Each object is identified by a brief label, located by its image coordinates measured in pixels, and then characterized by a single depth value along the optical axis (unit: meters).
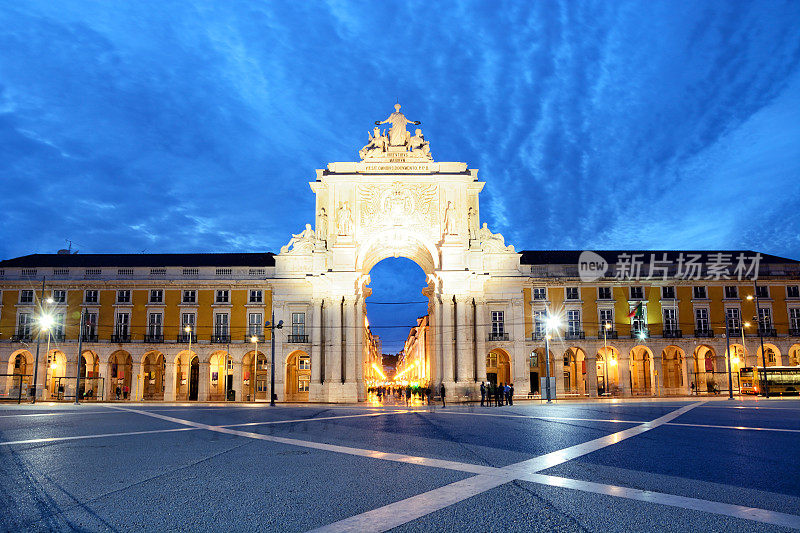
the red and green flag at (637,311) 50.44
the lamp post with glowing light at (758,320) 56.86
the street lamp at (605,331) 53.90
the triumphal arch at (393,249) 54.56
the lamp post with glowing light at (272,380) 44.66
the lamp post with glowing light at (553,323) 57.62
